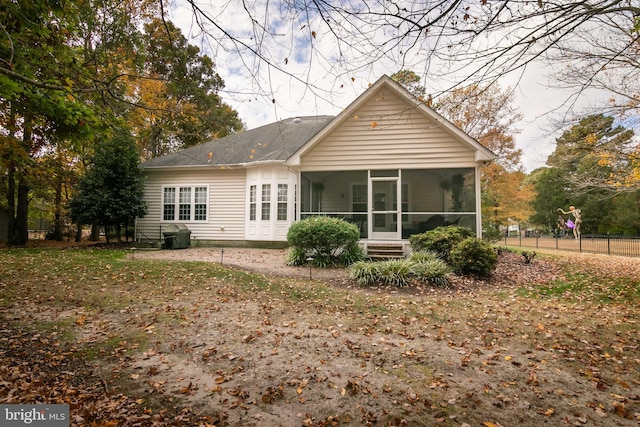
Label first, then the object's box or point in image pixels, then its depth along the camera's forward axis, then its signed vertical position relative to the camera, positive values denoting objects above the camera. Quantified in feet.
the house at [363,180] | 37.65 +5.33
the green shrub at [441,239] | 30.83 -1.93
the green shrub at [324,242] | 31.81 -2.33
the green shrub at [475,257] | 27.53 -3.24
